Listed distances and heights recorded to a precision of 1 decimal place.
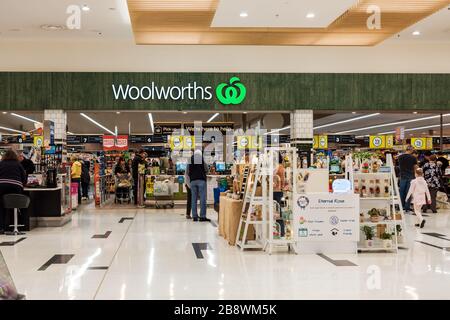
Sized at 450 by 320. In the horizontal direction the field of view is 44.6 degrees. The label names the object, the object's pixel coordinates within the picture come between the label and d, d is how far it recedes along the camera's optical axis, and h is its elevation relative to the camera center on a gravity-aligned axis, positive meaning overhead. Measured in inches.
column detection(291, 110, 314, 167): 543.5 +37.3
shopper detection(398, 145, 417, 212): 491.5 -5.1
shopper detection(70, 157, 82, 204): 604.9 -6.8
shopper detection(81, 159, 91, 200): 647.8 -15.7
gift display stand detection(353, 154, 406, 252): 286.5 -22.5
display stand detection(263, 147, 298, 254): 275.7 -19.9
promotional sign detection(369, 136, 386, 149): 809.5 +36.2
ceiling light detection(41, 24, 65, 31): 466.8 +120.8
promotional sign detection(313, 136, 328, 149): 802.8 +36.1
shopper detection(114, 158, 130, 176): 603.2 -1.4
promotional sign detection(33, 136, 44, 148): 648.9 +34.4
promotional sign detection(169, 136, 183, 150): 641.0 +28.9
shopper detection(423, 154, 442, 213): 497.0 -10.6
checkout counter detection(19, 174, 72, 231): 387.2 -26.5
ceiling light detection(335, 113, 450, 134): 793.9 +70.7
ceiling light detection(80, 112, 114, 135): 814.2 +74.8
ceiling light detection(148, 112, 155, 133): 783.2 +74.3
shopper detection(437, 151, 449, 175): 613.5 +5.5
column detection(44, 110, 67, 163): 527.5 +40.5
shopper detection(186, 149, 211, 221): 413.4 -6.7
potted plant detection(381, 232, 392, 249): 283.6 -38.1
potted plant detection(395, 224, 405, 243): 302.5 -37.8
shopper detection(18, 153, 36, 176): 407.2 +1.4
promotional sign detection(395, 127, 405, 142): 698.1 +42.8
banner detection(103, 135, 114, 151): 725.6 +31.6
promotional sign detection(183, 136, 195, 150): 647.1 +29.2
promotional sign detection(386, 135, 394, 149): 810.8 +37.1
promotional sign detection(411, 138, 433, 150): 894.4 +38.3
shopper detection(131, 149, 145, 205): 558.3 +2.8
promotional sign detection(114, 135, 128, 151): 732.5 +32.0
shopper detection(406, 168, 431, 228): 379.9 -18.5
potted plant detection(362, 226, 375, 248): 285.1 -35.5
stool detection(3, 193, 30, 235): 338.3 -21.2
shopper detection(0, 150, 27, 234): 343.0 -5.9
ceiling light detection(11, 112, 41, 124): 752.2 +72.6
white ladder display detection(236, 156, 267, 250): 279.6 -24.5
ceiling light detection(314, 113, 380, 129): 775.2 +71.7
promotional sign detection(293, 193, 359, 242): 275.0 -25.3
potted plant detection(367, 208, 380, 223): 287.6 -26.0
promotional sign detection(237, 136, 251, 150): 637.1 +29.1
